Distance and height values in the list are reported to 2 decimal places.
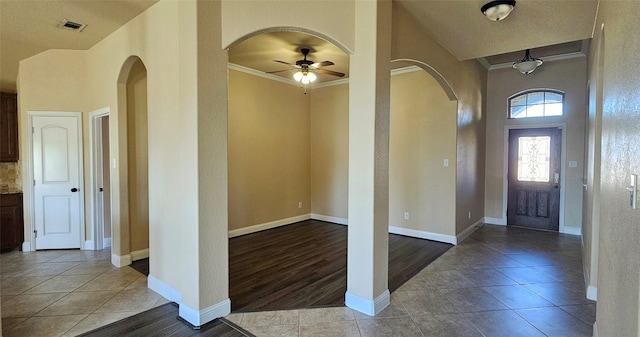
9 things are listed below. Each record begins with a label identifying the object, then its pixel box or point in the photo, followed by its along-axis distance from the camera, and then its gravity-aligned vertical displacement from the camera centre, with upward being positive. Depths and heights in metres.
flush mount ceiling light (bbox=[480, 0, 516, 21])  3.03 +1.48
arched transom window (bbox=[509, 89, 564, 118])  5.93 +1.10
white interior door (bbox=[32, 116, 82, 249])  4.71 -0.32
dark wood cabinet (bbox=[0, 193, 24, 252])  4.69 -0.92
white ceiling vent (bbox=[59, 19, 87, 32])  3.64 +1.60
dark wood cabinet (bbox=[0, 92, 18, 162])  5.12 +0.55
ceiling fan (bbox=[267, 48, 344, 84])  4.69 +1.38
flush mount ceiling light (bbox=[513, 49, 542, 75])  4.91 +1.51
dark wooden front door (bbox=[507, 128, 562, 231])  5.96 -0.35
